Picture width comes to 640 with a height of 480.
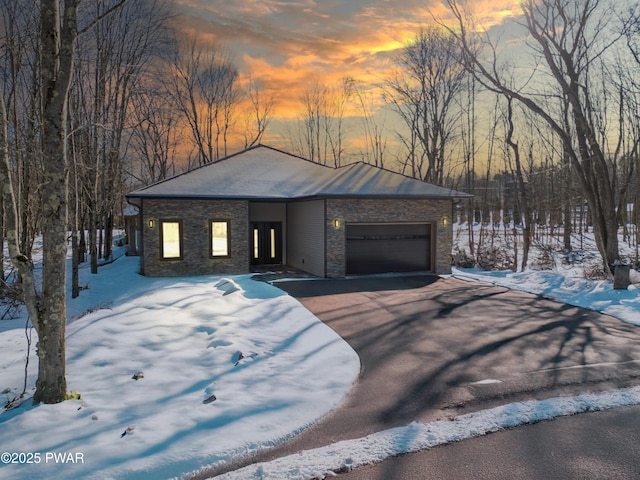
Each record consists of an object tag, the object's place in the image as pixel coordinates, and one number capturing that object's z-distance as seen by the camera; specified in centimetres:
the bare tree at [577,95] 1203
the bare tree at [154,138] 2745
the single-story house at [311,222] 1375
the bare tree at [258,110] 3250
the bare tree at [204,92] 3033
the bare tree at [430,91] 2486
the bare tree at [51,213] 427
